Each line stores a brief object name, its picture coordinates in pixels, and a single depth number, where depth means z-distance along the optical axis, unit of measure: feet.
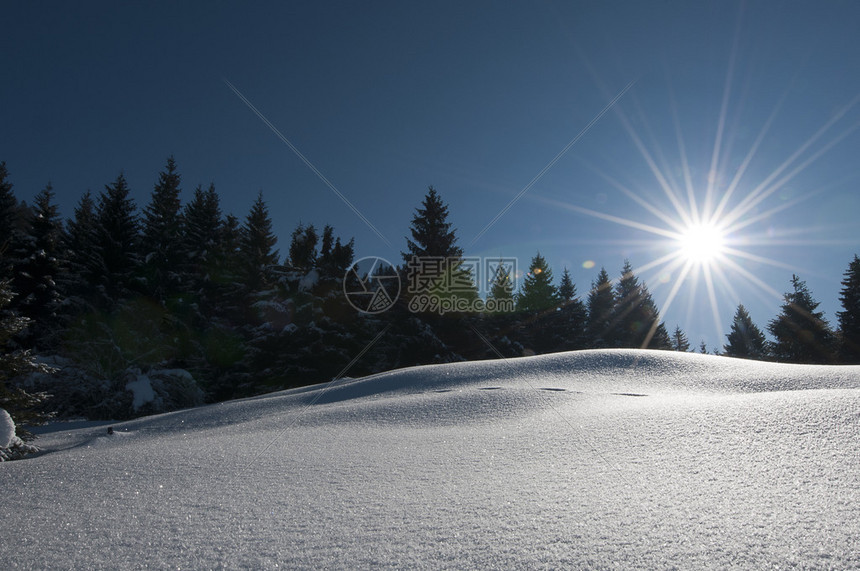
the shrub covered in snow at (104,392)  42.22
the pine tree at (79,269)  55.47
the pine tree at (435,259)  64.13
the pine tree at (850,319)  68.85
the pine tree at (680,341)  167.94
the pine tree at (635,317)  96.48
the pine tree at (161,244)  64.59
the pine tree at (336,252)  81.47
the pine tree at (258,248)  73.20
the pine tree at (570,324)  87.76
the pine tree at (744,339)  110.63
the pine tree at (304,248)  90.02
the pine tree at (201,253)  68.85
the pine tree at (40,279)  53.93
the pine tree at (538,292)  91.04
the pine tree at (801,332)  77.77
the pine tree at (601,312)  94.17
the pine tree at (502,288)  81.71
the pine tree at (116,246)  57.98
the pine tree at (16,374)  17.85
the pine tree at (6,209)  54.80
